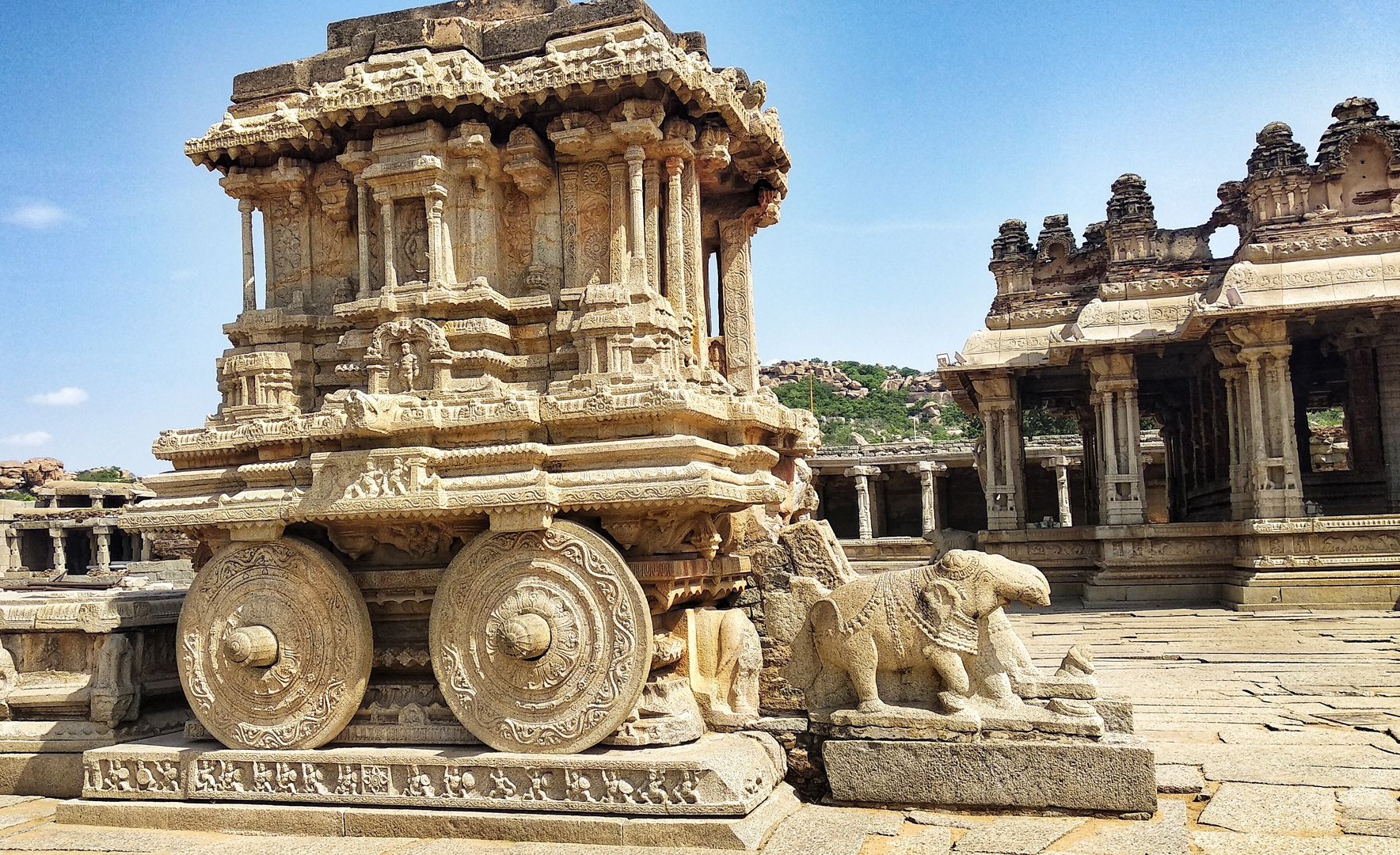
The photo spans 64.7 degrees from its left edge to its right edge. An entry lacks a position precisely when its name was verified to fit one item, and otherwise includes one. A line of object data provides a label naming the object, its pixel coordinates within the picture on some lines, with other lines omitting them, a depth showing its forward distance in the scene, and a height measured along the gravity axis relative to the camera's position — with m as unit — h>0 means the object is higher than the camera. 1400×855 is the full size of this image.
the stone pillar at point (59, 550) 43.75 -2.04
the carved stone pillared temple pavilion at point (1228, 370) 15.38 +1.34
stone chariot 5.61 +0.17
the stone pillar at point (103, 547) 43.35 -1.97
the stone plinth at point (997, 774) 5.13 -1.53
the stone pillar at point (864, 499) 33.50 -1.13
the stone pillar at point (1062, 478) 33.50 -0.80
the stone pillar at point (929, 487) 33.12 -0.86
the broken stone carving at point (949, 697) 5.23 -1.21
